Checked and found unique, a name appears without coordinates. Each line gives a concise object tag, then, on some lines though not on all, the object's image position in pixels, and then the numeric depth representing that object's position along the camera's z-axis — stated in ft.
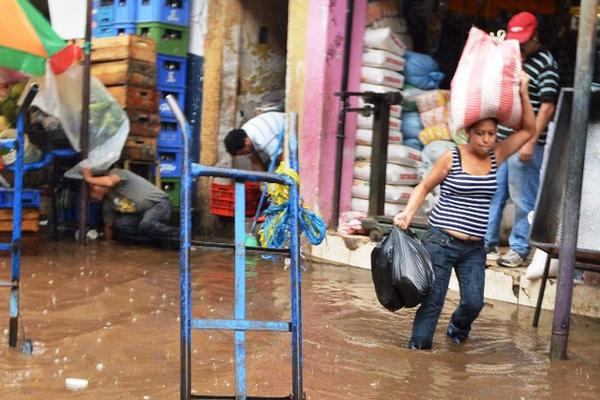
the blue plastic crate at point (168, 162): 63.85
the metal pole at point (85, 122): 54.33
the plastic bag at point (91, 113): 54.47
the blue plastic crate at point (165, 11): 63.72
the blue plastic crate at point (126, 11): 64.63
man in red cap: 39.15
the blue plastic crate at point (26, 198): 50.00
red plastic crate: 61.30
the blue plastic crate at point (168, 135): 63.76
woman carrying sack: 29.15
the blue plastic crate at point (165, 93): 63.81
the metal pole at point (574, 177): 28.14
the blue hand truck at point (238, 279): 17.83
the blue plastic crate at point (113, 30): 64.81
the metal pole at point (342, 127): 53.05
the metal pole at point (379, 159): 48.81
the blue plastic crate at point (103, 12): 66.13
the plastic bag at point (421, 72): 54.28
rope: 28.14
